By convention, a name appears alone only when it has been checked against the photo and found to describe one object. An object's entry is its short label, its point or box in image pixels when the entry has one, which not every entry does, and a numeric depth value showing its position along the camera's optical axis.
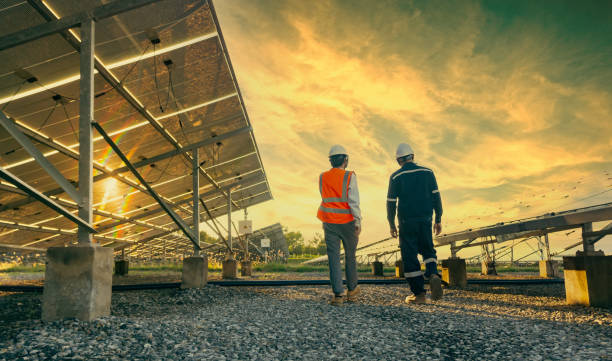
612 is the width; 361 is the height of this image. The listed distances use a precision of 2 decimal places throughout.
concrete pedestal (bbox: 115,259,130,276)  19.45
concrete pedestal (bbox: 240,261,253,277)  17.36
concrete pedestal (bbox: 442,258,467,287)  8.25
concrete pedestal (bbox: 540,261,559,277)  12.13
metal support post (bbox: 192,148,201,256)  10.54
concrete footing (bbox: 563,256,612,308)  4.81
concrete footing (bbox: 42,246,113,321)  4.29
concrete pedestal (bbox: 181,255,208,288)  9.01
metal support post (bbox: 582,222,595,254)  5.27
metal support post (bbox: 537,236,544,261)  12.69
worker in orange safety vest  5.71
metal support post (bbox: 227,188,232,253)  18.09
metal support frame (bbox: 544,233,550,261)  12.03
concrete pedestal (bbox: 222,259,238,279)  14.88
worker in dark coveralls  5.75
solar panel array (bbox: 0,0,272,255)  6.23
